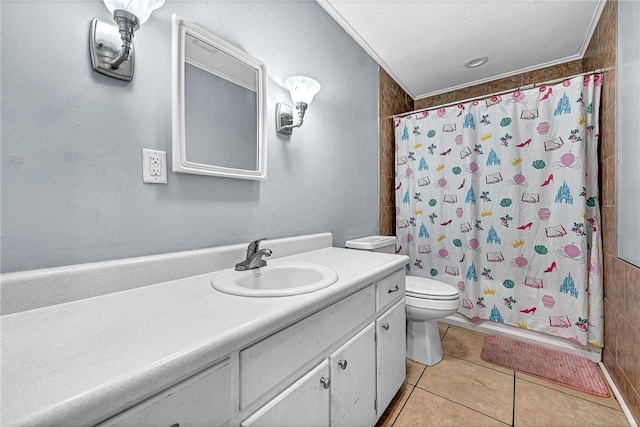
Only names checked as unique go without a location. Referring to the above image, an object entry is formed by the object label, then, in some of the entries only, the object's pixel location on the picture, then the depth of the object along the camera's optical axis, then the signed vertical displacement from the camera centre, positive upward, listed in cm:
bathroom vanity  40 -26
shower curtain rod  168 +90
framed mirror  97 +45
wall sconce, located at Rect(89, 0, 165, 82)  76 +53
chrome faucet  103 -18
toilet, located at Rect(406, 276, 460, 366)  162 -62
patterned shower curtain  173 +6
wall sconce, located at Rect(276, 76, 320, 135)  135 +59
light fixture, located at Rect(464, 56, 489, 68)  223 +130
